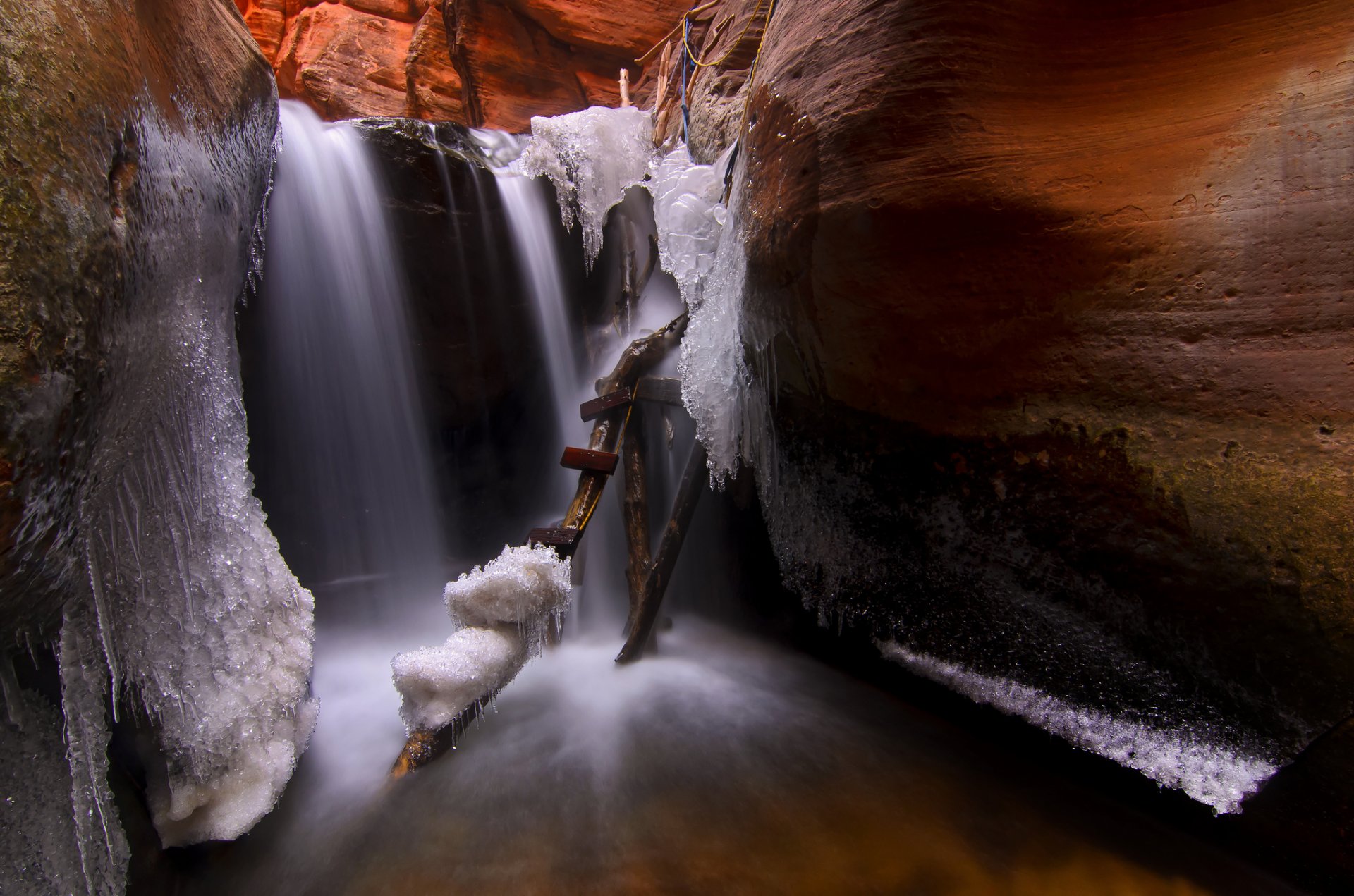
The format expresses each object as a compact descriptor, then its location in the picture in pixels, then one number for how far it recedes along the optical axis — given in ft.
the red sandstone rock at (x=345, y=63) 32.40
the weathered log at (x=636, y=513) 12.09
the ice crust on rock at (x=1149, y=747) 5.94
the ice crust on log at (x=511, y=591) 8.46
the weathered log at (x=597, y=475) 8.18
